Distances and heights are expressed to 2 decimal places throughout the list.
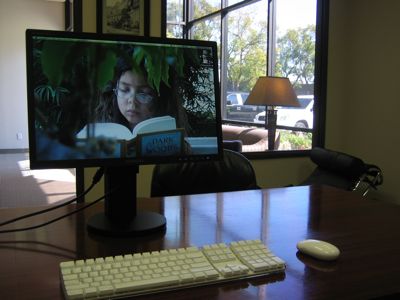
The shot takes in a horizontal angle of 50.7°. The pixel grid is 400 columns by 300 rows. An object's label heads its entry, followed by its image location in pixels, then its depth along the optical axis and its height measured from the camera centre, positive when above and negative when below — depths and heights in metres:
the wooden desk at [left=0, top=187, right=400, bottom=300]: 0.85 -0.37
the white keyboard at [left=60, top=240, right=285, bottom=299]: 0.81 -0.35
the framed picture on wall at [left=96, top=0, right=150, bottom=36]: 2.88 +0.59
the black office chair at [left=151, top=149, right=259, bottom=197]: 1.93 -0.34
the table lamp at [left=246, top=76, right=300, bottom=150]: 3.43 +0.09
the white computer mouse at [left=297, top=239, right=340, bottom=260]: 1.00 -0.35
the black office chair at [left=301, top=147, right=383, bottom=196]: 2.99 -0.50
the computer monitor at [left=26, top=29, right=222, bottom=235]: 1.07 -0.01
